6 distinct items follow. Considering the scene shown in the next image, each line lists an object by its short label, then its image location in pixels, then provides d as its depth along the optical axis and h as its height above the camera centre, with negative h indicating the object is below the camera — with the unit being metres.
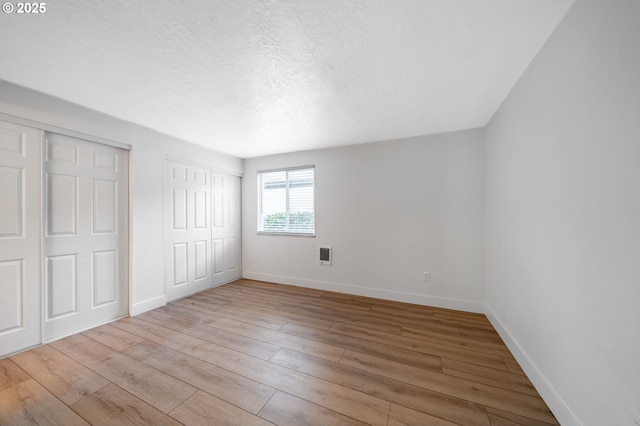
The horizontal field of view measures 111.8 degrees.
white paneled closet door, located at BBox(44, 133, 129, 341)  2.23 -0.20
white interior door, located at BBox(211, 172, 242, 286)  3.97 -0.26
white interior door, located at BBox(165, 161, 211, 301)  3.25 -0.23
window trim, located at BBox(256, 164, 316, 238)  3.84 +0.30
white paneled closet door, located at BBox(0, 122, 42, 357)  1.94 -0.18
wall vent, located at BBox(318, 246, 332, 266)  3.70 -0.71
